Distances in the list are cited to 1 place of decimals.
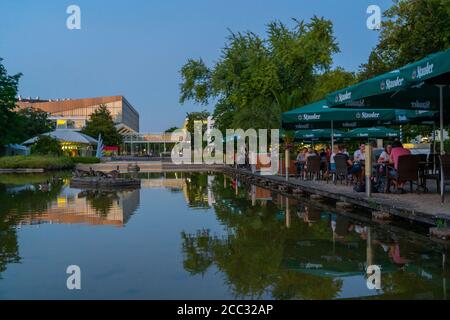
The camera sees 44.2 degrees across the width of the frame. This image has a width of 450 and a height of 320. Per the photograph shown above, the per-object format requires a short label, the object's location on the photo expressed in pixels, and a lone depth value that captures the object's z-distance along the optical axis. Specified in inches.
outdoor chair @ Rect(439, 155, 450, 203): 425.4
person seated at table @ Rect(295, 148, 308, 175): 868.4
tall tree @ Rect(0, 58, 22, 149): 2098.9
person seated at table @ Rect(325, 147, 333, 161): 791.7
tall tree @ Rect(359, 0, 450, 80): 917.8
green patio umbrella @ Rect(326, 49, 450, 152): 358.9
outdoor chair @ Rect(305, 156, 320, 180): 787.4
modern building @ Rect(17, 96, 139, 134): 4945.9
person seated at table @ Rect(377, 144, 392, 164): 553.9
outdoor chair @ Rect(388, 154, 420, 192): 507.2
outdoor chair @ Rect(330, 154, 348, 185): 664.9
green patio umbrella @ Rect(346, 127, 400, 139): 1120.8
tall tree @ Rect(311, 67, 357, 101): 1804.4
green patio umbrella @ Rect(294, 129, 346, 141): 1081.3
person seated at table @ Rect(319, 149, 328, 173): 806.1
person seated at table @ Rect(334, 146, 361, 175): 624.3
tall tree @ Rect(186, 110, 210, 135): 3688.5
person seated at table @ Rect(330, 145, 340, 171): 731.8
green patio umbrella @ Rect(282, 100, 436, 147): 675.4
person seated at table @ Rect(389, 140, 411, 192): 515.6
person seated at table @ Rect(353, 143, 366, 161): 663.2
